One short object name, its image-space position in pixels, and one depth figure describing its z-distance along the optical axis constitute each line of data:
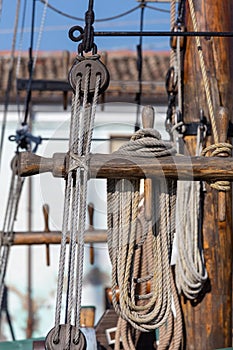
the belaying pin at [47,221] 8.97
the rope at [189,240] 5.65
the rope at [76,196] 3.71
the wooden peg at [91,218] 9.13
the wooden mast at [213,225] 5.77
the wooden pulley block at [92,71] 3.97
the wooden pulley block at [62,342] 3.70
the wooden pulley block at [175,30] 6.35
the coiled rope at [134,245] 4.23
